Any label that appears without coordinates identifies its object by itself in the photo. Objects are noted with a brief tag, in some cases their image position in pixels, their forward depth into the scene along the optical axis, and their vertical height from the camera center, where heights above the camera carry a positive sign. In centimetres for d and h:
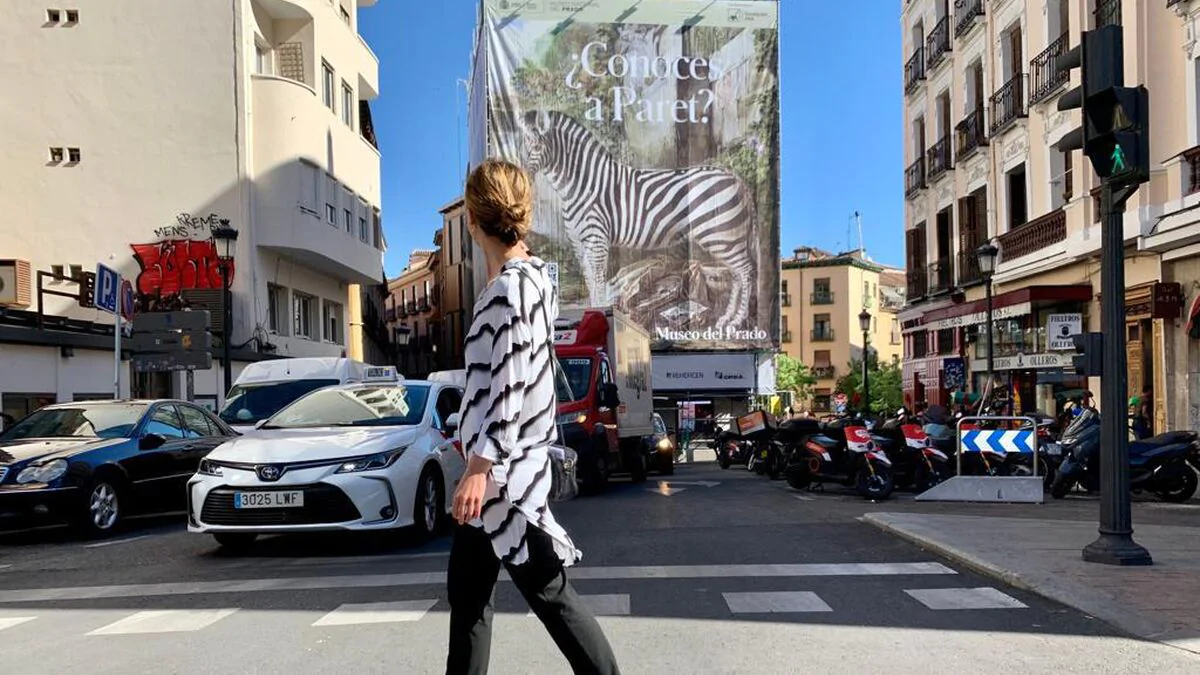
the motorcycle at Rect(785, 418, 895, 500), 1328 -129
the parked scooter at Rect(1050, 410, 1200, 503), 1216 -123
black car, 999 -84
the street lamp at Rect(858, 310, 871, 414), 2893 +108
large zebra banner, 3600 +770
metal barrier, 1241 -140
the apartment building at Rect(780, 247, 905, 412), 8300 +426
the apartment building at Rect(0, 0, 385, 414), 2544 +552
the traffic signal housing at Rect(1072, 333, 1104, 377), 719 +4
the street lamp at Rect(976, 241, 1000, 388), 1811 +176
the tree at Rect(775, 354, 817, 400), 7762 -92
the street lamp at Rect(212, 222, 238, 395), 1977 +173
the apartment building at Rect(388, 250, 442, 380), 6500 +399
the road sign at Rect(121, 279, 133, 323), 1599 +117
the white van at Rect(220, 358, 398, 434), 1417 -15
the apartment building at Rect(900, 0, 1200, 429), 1706 +354
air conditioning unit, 1894 +173
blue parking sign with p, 1478 +123
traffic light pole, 695 -37
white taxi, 801 -82
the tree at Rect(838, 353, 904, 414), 6145 -136
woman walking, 300 -24
